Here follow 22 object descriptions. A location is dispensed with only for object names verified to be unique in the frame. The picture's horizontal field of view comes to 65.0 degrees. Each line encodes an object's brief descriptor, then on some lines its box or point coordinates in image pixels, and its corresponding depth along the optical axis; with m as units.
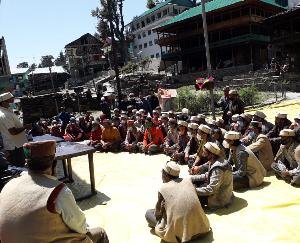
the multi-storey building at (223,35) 22.09
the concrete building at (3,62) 18.13
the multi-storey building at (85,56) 39.02
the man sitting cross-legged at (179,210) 3.18
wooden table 4.56
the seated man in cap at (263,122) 5.55
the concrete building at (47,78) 35.84
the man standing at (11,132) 4.46
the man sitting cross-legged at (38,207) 1.78
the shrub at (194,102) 11.61
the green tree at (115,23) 36.29
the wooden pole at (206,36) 8.37
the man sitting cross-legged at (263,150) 4.94
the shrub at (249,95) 11.60
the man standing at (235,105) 7.09
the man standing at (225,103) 7.29
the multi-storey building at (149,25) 35.66
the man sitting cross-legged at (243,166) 4.36
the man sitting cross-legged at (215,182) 3.85
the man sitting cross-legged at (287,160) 4.46
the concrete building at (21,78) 39.97
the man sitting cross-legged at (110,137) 7.83
